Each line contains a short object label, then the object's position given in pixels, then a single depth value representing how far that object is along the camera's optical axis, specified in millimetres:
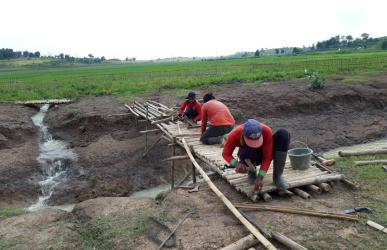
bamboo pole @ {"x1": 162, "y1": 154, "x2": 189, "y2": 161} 6132
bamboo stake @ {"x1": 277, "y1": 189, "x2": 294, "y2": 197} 4219
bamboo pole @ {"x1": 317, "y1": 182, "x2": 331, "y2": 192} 4391
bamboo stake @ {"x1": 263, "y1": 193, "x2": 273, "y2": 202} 4098
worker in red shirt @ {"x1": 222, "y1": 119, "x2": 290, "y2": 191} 3895
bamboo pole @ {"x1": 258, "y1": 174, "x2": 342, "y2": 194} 4160
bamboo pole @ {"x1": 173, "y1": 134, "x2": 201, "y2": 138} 6851
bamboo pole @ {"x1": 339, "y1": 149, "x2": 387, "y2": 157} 6090
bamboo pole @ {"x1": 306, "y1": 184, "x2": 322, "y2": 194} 4355
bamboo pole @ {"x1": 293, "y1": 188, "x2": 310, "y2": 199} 4203
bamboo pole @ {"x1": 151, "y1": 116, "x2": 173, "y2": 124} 8539
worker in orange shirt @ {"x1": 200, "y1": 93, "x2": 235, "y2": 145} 6062
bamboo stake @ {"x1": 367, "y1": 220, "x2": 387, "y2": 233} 3304
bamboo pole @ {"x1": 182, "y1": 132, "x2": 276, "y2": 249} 3002
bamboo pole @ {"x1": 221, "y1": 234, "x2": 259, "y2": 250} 3109
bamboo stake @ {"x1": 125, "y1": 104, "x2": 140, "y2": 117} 10848
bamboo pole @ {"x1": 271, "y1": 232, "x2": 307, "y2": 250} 3010
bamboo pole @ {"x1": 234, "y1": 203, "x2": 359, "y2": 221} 3576
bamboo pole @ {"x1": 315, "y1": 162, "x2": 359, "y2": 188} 4463
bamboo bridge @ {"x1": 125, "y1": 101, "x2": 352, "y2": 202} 4227
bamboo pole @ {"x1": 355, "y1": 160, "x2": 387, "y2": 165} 5513
